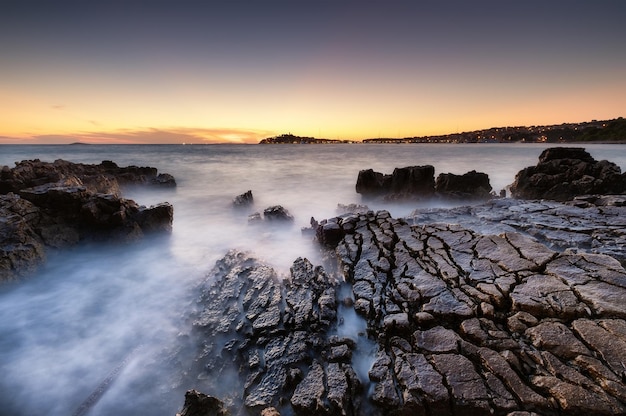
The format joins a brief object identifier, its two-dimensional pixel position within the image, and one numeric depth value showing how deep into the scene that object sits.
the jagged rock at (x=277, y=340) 4.02
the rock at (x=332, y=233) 8.27
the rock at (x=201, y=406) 3.89
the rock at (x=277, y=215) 12.74
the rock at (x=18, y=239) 7.69
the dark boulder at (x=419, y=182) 14.75
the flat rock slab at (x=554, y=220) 5.86
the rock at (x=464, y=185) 14.66
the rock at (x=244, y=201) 16.55
